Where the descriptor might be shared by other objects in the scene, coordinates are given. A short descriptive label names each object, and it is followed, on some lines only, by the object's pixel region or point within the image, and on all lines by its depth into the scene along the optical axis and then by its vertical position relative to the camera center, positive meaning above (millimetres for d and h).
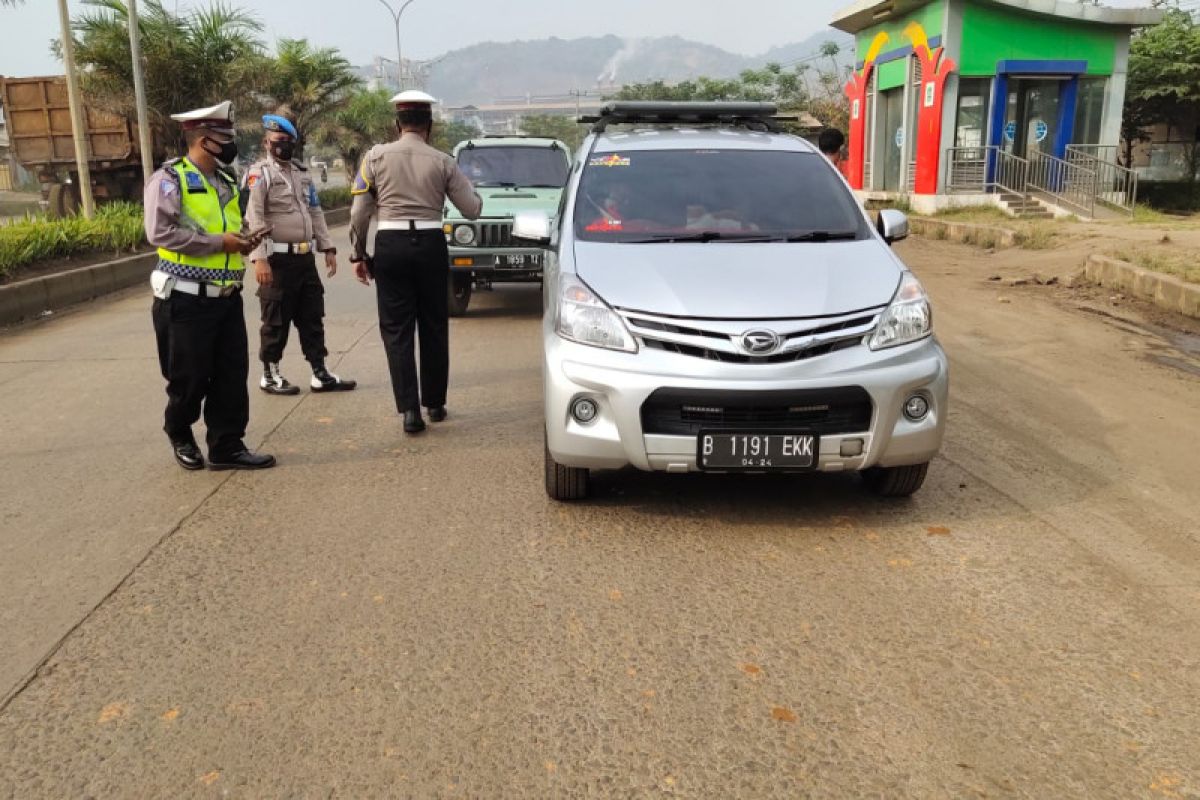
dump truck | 19312 +260
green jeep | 9758 -521
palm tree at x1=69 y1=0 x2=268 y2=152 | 20719 +2023
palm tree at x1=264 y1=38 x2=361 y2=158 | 30297 +2157
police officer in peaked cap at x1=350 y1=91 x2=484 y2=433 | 5824 -437
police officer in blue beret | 6648 -644
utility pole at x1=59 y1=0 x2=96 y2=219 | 15648 +646
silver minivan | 4055 -850
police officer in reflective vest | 4832 -609
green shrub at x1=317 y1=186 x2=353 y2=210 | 30609 -1349
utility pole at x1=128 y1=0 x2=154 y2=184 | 18016 +1009
